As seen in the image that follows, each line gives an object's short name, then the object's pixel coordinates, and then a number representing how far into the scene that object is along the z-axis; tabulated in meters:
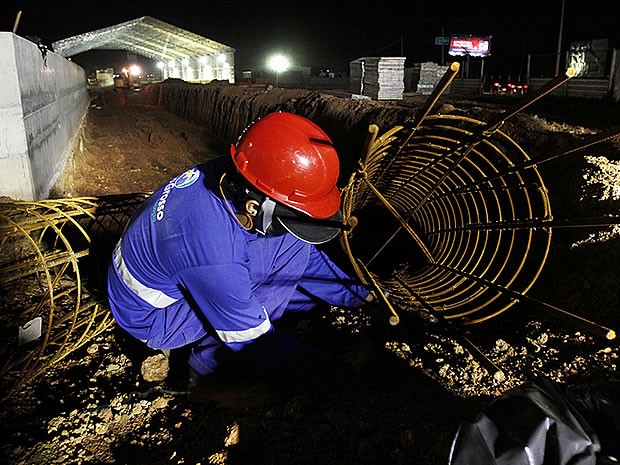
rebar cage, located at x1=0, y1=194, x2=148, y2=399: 3.10
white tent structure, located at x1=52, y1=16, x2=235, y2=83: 31.64
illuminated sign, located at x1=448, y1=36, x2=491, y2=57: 32.25
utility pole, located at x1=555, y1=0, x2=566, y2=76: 19.61
